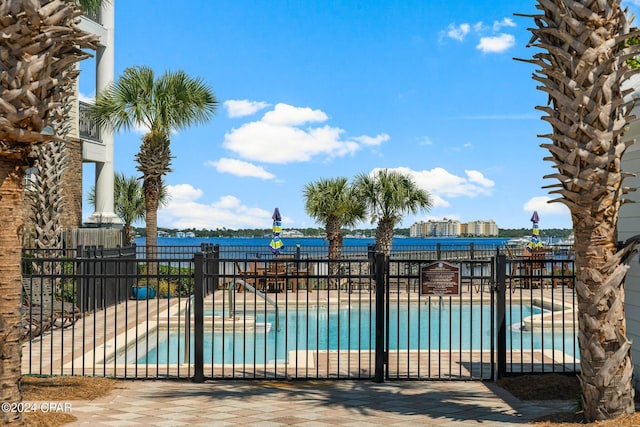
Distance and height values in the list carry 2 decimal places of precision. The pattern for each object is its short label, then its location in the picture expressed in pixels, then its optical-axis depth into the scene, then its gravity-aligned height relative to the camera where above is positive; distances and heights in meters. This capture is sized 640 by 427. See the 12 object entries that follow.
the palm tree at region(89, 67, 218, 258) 20.09 +3.84
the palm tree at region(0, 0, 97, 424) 5.64 +1.05
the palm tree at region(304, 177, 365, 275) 25.55 +0.95
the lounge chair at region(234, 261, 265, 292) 21.75 -1.77
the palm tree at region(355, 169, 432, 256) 25.47 +1.22
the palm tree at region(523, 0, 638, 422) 6.04 +0.58
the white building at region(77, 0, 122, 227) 23.34 +3.53
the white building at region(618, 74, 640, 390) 7.44 -0.01
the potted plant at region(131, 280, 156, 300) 19.08 -1.79
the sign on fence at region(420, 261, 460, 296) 8.59 -0.63
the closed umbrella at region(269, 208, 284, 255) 24.14 -0.05
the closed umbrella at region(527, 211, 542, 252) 27.64 -0.20
